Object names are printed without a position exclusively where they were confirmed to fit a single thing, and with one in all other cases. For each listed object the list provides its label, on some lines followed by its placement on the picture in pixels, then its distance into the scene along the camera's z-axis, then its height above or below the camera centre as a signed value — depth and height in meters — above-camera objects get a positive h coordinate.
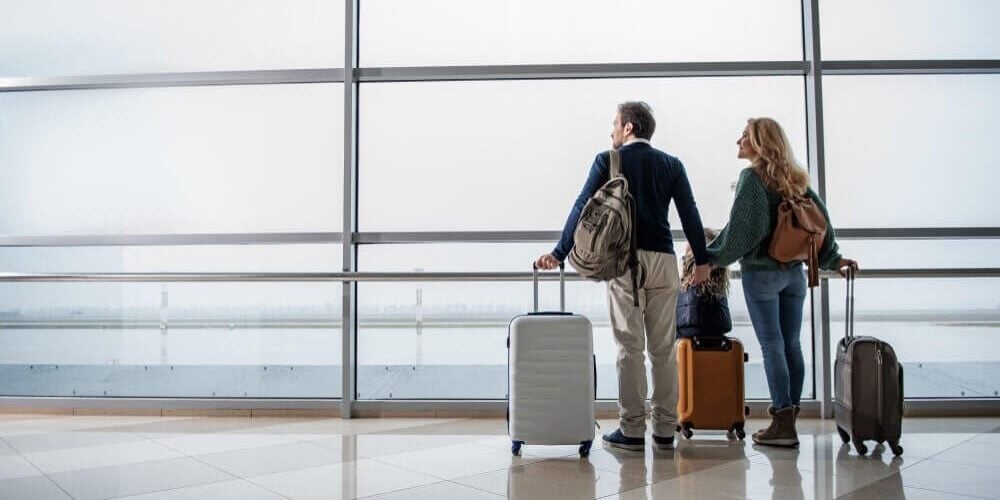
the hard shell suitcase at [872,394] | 2.63 -0.51
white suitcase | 2.63 -0.46
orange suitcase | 2.99 -0.55
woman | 2.77 +0.08
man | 2.73 -0.03
